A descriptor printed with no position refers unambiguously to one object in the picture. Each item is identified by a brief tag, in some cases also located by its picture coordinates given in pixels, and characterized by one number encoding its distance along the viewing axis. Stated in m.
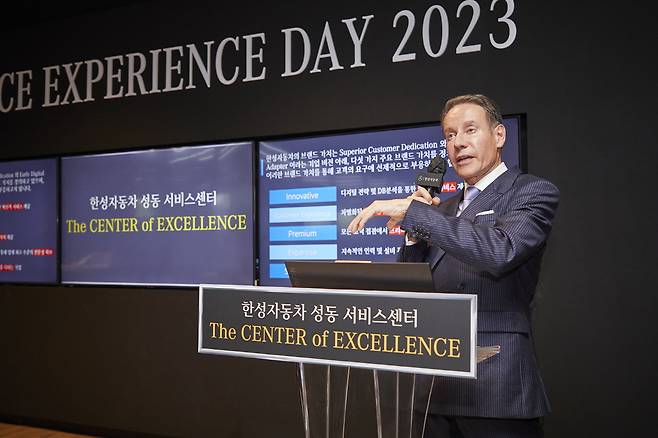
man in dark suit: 1.42
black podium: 1.30
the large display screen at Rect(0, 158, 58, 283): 4.11
